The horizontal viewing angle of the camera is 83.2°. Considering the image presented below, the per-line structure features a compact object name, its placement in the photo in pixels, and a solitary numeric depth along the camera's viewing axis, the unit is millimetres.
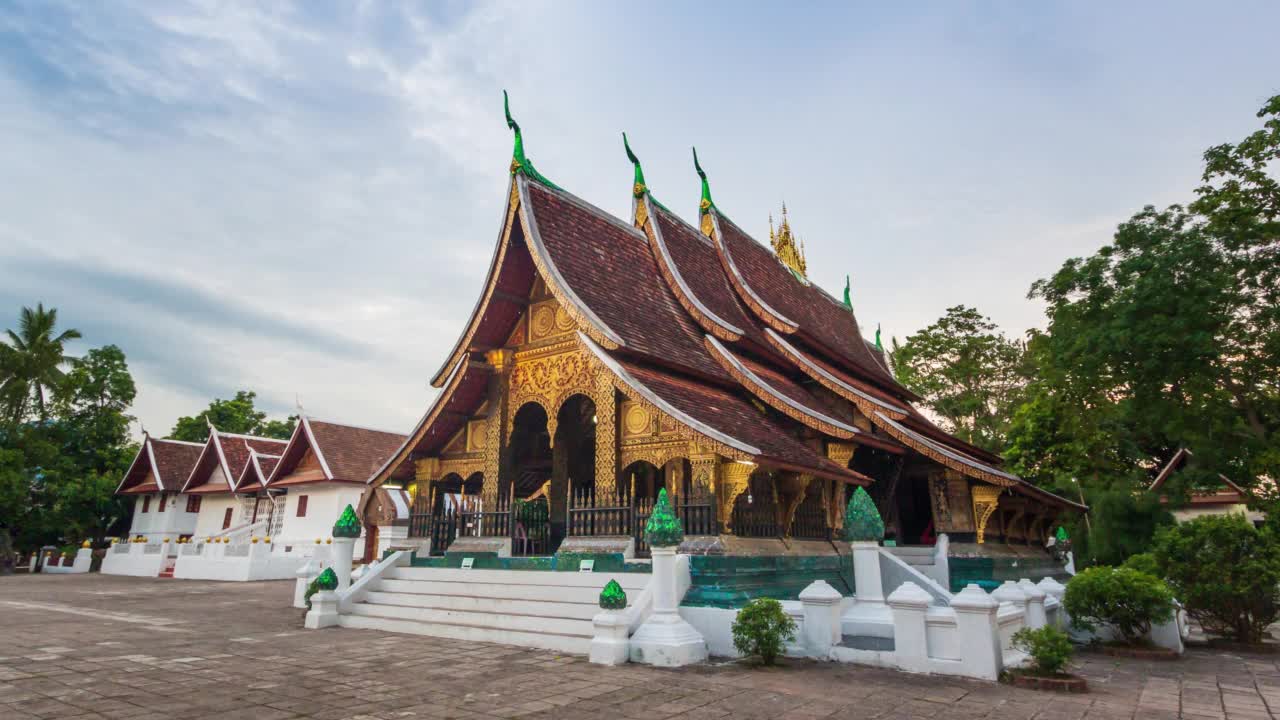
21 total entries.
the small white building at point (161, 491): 27109
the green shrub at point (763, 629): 6023
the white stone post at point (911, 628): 5762
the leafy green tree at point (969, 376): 28516
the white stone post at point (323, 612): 8523
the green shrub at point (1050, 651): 5430
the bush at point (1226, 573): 8125
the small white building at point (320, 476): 22062
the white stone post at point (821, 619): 6281
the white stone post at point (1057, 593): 8305
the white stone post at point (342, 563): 9398
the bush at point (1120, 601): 7457
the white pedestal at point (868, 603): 6531
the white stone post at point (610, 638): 6133
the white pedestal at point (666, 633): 6086
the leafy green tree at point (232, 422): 38062
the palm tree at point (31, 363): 27203
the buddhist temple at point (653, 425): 8781
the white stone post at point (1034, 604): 7352
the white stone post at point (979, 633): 5504
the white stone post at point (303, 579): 10781
